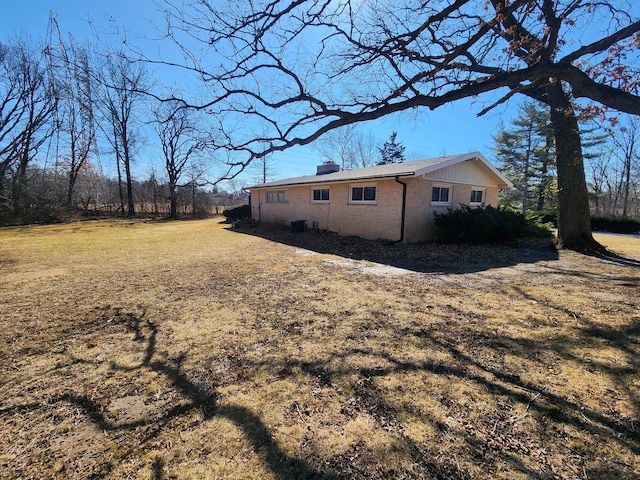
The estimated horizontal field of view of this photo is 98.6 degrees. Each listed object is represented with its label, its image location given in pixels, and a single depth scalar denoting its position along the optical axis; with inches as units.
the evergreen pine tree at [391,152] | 1369.3
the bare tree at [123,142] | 984.3
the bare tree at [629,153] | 916.0
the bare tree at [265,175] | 1443.2
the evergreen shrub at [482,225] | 359.9
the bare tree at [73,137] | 859.4
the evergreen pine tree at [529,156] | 909.2
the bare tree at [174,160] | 1013.8
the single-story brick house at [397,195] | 389.7
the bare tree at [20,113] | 753.6
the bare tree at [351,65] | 140.5
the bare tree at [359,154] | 1204.0
